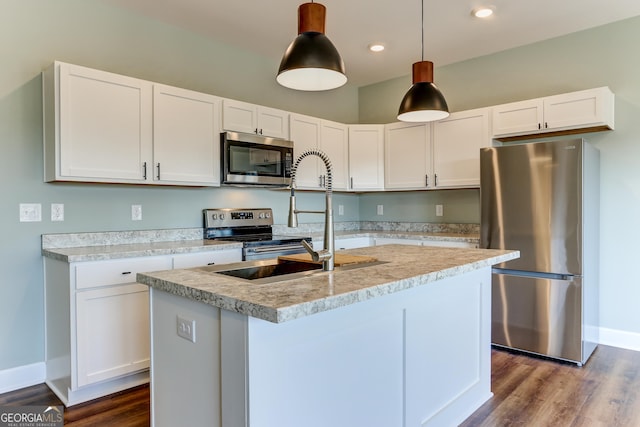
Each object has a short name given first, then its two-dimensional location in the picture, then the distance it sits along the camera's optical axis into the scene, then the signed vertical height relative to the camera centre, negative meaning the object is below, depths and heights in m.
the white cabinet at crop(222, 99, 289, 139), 3.41 +0.79
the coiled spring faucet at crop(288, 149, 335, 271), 1.75 -0.07
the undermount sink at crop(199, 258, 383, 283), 1.75 -0.27
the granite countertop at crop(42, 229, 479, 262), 2.51 -0.25
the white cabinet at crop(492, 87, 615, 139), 3.21 +0.78
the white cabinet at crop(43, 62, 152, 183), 2.55 +0.56
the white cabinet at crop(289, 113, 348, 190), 4.00 +0.64
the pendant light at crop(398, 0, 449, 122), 2.49 +0.68
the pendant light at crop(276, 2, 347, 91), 1.77 +0.66
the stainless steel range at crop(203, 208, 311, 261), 3.26 -0.21
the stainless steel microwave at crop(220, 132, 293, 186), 3.35 +0.43
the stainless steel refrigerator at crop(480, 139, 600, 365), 3.01 -0.25
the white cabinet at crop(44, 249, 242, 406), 2.41 -0.71
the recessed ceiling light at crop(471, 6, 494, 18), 3.13 +1.53
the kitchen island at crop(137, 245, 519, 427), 1.24 -0.50
